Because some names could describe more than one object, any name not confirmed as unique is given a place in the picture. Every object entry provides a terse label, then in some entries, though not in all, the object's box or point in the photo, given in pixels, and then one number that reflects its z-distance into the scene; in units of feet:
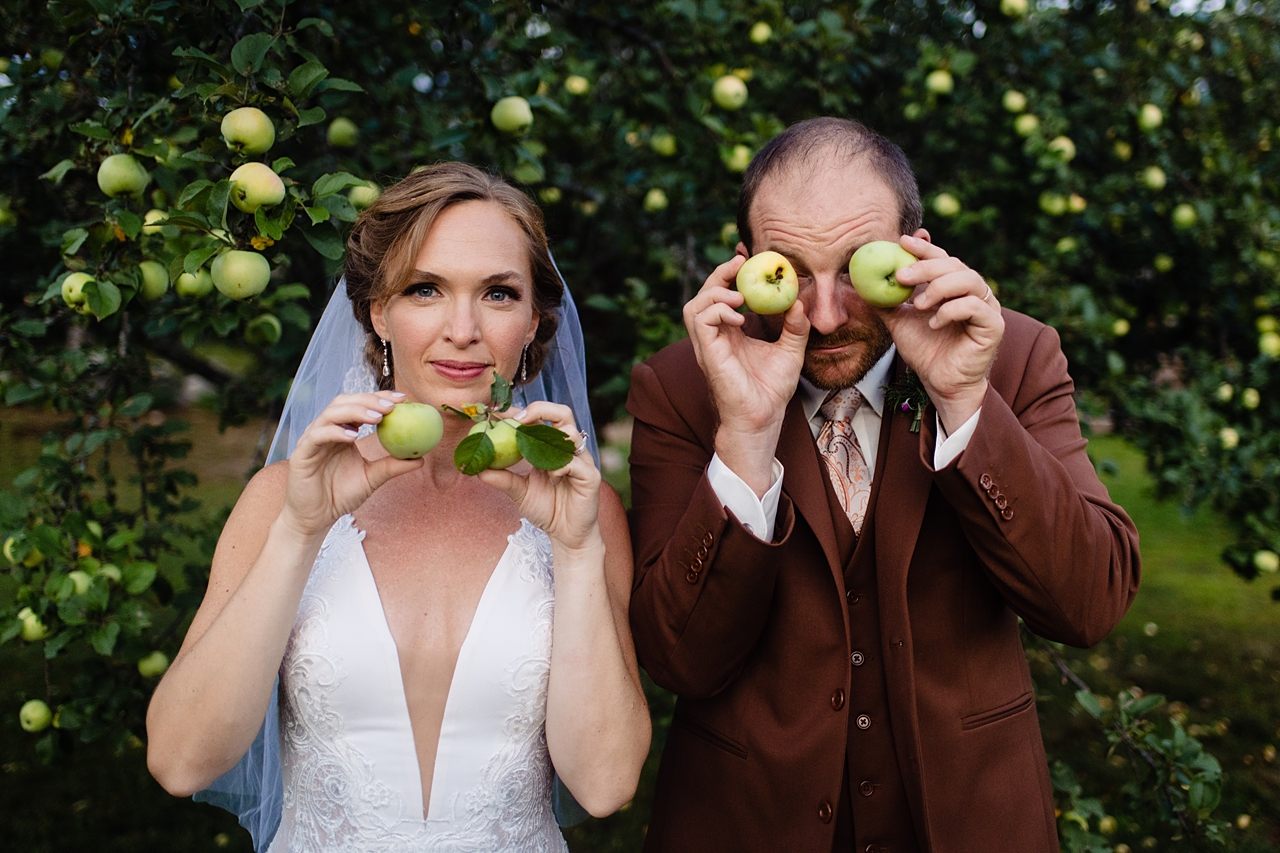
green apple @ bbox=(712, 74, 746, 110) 9.34
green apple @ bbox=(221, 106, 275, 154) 5.76
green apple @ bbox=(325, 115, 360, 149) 8.51
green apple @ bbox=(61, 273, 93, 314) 6.23
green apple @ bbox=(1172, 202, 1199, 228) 10.44
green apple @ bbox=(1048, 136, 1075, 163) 10.30
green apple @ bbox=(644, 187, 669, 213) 10.54
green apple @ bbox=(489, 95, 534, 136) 7.70
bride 5.29
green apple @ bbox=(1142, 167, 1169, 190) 10.37
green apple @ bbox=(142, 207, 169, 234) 6.65
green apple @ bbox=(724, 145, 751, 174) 9.34
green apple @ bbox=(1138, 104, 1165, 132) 10.25
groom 5.07
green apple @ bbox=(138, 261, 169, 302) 6.57
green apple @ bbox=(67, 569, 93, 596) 6.41
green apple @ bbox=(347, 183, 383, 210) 7.32
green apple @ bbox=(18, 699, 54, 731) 7.51
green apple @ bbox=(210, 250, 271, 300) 5.78
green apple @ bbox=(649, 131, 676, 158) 9.93
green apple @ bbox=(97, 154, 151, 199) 6.26
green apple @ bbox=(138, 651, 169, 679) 7.51
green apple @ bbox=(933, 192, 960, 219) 10.31
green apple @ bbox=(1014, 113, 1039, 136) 10.37
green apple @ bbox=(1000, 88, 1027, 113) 10.52
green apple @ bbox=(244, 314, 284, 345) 7.41
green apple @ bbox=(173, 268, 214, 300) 6.61
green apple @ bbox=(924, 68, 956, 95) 10.39
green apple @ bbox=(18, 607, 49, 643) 6.47
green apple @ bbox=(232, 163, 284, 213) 5.60
